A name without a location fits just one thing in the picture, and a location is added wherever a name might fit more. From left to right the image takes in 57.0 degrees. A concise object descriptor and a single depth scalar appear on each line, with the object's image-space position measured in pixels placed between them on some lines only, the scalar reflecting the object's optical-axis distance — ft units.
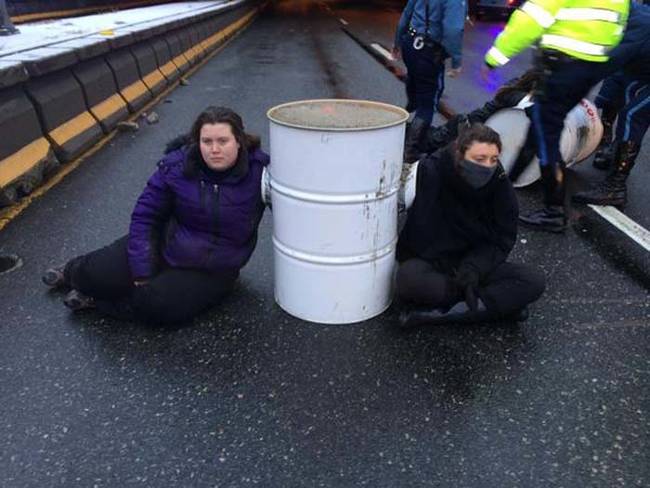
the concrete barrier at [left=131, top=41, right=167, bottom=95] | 27.20
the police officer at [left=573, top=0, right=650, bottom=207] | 12.79
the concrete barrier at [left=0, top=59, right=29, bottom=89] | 14.11
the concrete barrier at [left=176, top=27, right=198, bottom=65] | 37.37
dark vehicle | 64.39
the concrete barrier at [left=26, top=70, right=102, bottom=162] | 16.72
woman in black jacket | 9.70
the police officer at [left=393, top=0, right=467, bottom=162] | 16.52
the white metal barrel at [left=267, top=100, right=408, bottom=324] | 8.79
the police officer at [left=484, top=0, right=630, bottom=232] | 11.83
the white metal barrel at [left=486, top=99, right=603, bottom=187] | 15.43
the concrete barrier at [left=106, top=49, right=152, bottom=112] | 23.73
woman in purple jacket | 9.54
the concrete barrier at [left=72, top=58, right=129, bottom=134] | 20.20
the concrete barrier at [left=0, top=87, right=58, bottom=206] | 14.48
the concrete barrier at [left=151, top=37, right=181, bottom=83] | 30.71
